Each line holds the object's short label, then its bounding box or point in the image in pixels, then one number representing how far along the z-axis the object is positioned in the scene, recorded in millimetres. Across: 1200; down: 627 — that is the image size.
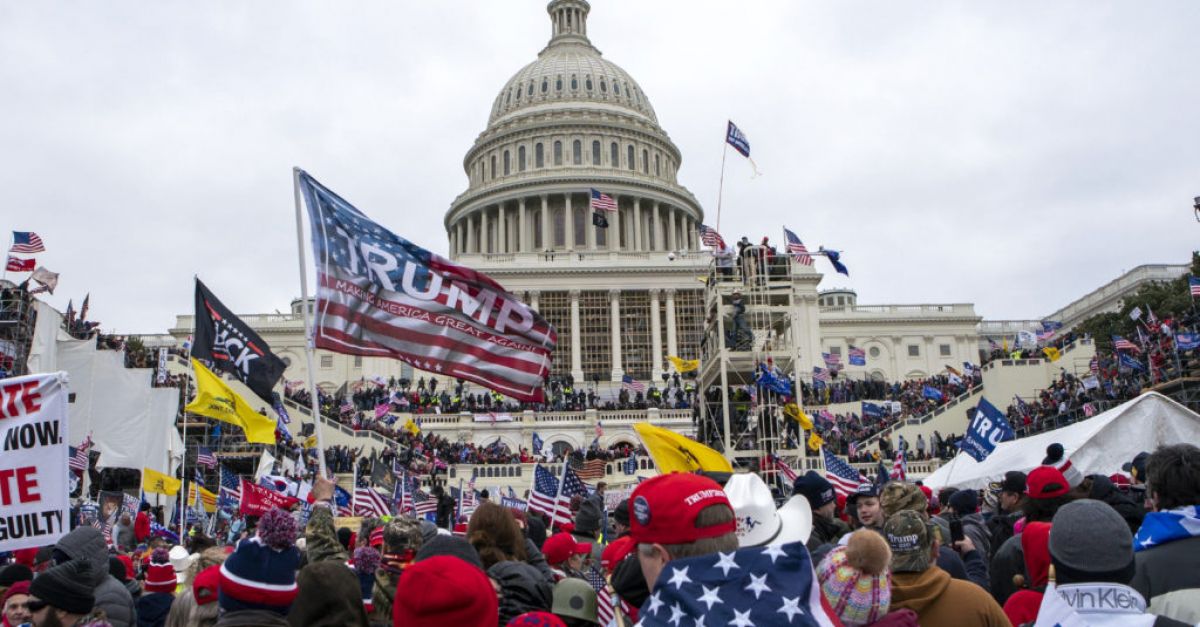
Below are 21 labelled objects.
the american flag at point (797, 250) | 39044
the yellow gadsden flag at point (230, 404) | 15250
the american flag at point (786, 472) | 23039
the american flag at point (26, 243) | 34000
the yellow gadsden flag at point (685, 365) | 37344
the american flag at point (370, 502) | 15844
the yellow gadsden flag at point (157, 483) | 18500
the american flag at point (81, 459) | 22438
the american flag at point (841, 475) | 14320
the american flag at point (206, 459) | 26548
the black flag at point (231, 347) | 13172
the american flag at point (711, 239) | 41438
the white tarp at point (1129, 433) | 13344
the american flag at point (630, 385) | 62656
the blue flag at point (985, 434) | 14789
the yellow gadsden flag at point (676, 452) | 11648
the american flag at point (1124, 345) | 37250
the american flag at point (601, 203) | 57866
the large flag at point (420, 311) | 11367
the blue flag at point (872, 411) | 50375
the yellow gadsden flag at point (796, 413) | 27578
